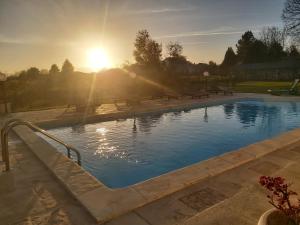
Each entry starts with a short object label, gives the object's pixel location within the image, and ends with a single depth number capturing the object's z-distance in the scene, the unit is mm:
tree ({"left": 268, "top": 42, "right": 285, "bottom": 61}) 55650
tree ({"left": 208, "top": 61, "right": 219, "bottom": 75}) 49606
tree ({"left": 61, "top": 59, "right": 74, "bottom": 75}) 35906
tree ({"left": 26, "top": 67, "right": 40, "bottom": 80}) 30500
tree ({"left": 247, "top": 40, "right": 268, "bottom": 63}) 56719
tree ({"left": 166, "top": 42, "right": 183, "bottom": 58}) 38406
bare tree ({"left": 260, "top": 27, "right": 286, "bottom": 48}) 59878
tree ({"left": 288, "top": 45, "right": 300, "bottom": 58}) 49441
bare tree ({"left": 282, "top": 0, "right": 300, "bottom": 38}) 28359
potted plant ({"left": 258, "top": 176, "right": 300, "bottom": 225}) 2354
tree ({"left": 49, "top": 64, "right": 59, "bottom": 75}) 35469
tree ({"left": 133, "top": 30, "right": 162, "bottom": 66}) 31312
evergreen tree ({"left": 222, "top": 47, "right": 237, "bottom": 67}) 62750
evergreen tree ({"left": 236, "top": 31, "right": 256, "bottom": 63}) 58750
